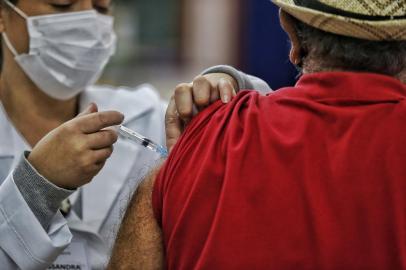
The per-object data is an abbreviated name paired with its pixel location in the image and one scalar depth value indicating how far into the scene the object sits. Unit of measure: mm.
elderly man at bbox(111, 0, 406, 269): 2732
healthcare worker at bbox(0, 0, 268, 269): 3154
